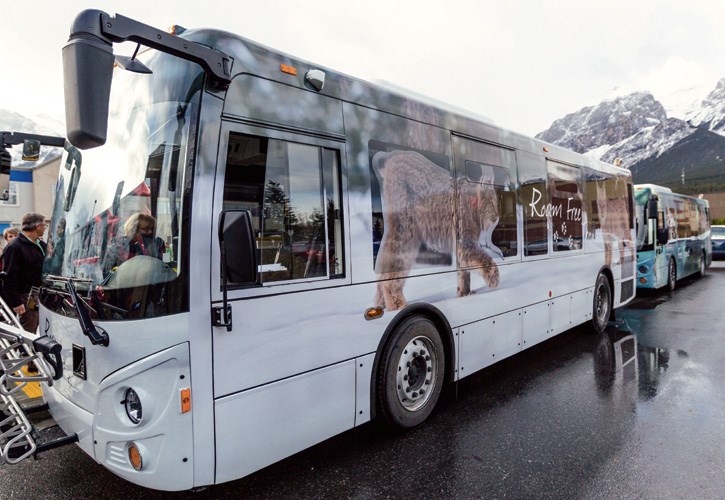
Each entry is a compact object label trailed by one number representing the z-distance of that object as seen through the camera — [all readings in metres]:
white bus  2.62
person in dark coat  5.39
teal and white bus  12.16
